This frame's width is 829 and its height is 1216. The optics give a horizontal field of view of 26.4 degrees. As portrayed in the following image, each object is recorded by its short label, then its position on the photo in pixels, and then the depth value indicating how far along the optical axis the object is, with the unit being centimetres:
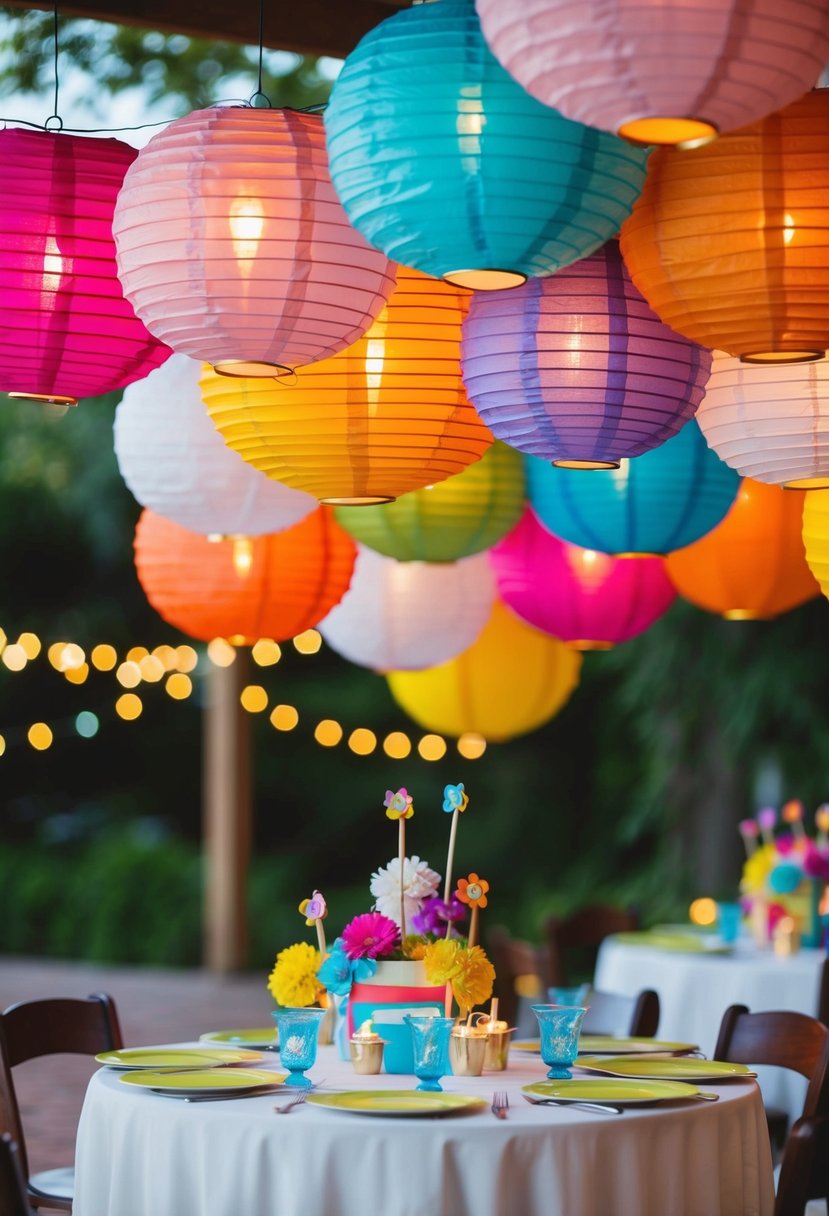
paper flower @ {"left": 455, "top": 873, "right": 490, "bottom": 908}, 323
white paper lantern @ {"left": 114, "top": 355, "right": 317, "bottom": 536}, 379
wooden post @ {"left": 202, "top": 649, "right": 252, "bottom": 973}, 1066
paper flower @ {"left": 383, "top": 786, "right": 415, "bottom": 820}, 320
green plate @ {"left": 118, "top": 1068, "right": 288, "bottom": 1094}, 281
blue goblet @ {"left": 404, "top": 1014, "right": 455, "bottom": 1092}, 286
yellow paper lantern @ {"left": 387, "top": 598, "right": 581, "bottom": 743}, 546
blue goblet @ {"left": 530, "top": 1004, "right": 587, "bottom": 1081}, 301
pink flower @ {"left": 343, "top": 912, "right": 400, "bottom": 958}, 315
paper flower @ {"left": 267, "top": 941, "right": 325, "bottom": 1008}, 325
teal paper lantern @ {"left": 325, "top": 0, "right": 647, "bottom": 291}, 228
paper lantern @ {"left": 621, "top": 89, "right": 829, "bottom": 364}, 243
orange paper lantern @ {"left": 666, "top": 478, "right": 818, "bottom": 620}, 460
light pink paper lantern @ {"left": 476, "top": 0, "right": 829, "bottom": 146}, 194
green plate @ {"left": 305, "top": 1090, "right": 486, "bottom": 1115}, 264
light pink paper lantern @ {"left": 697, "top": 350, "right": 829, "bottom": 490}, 289
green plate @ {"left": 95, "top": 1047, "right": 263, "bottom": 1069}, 310
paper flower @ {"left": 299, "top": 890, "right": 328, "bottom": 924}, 325
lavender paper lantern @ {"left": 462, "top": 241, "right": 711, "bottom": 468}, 280
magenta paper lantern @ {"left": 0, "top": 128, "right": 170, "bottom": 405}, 293
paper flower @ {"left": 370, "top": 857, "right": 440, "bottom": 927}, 325
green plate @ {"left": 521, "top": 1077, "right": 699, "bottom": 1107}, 279
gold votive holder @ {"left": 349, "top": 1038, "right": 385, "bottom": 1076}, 307
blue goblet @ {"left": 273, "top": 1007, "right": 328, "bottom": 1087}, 289
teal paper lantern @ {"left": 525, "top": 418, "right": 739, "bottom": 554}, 379
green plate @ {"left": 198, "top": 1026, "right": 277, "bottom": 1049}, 338
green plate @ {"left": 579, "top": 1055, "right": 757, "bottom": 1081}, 306
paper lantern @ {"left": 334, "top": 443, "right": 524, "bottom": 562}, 394
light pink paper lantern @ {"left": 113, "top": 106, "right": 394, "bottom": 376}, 256
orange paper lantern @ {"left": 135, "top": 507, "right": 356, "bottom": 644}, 420
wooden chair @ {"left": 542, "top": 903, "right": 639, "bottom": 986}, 607
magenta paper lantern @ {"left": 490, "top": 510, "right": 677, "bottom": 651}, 472
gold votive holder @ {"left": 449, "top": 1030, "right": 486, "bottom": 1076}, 306
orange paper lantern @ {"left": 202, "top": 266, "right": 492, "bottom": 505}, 299
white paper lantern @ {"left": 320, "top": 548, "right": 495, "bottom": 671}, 484
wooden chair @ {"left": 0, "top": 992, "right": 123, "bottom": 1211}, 367
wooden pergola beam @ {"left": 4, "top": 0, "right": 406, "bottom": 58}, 372
